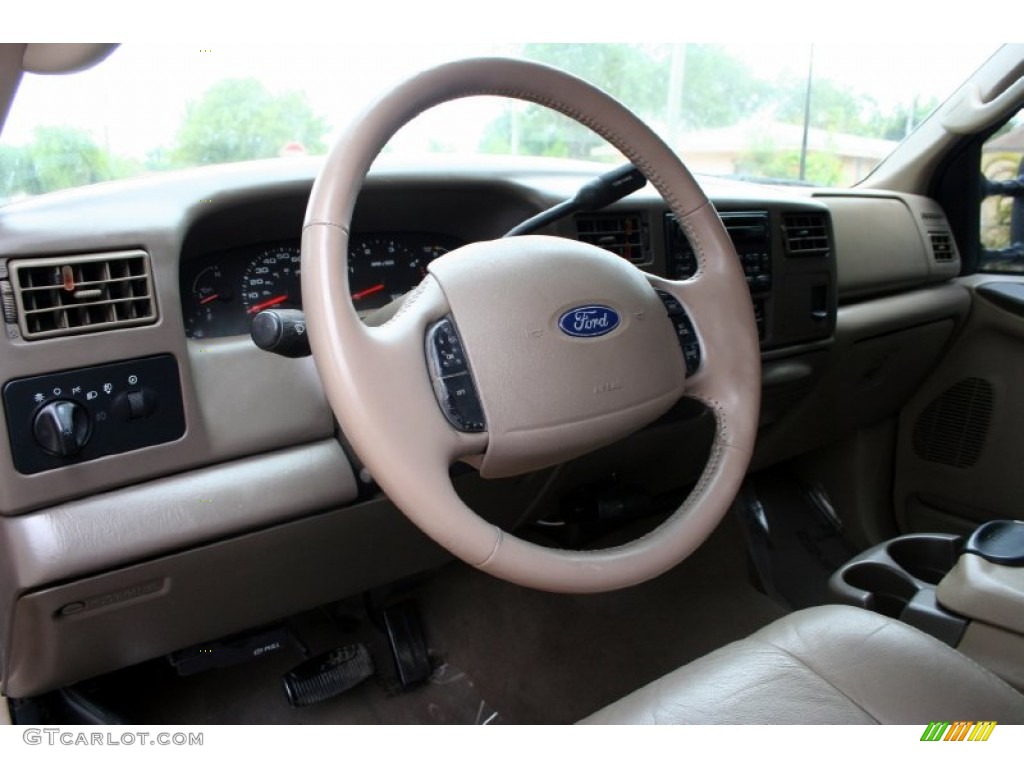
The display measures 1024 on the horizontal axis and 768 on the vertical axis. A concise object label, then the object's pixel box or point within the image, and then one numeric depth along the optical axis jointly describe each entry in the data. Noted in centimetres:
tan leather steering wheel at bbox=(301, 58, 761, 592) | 86
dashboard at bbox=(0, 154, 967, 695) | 102
